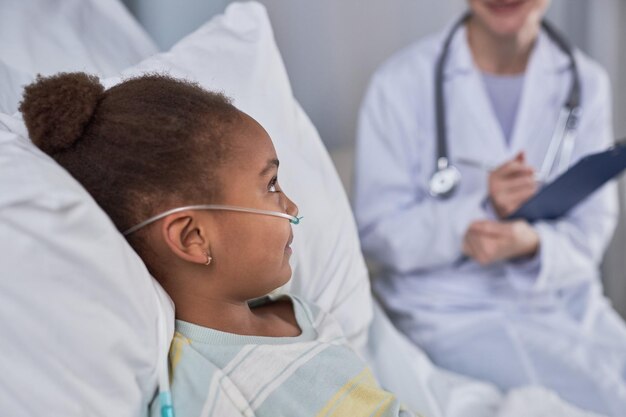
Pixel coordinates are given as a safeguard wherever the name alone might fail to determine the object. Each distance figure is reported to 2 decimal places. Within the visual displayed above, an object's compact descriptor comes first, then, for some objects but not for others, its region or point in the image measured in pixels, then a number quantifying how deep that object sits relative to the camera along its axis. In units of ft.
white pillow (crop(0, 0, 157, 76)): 3.64
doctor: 4.92
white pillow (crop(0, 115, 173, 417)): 2.19
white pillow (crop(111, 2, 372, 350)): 3.46
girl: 2.48
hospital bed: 2.21
